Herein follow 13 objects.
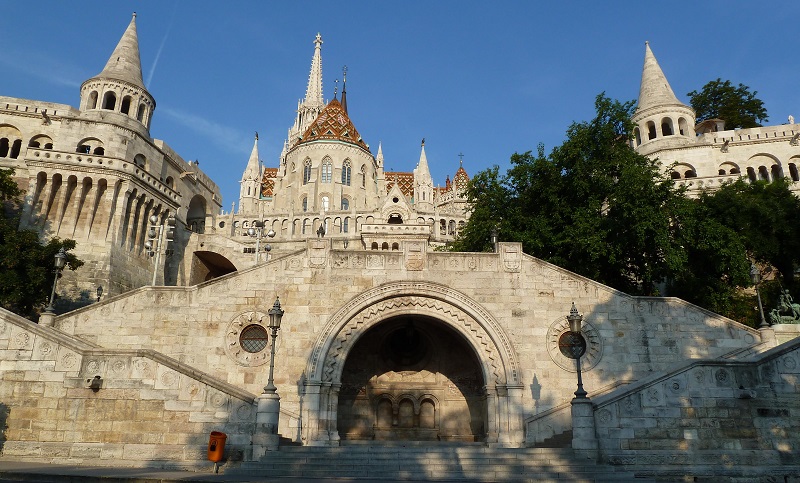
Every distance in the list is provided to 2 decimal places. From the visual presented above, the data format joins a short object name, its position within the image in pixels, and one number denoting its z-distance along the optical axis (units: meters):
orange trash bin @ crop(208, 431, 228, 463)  12.05
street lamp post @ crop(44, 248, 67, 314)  16.58
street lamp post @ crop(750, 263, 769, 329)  16.95
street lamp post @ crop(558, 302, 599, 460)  12.95
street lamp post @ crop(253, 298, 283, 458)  12.75
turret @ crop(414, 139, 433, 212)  68.69
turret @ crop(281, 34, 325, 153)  96.19
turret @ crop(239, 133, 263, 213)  75.06
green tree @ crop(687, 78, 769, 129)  50.53
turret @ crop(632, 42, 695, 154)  44.41
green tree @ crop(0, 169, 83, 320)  22.67
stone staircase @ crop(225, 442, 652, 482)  12.15
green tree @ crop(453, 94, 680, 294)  22.47
